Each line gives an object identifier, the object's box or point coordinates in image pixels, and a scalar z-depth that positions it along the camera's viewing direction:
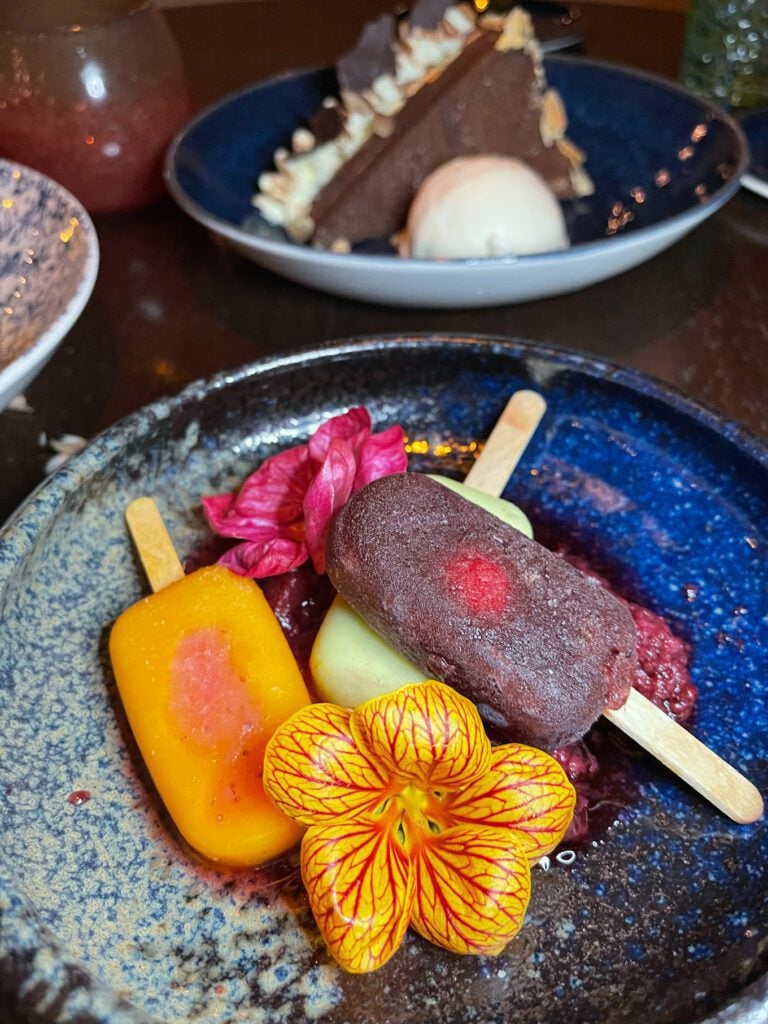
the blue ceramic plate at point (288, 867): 0.13
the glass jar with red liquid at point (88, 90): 0.29
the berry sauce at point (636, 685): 0.16
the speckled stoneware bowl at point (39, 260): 0.23
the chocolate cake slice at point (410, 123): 0.31
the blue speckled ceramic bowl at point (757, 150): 0.33
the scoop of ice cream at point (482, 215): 0.29
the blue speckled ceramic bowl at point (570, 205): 0.25
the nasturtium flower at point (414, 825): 0.13
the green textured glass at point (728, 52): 0.36
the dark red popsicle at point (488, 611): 0.15
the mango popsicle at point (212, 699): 0.15
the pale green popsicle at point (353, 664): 0.16
